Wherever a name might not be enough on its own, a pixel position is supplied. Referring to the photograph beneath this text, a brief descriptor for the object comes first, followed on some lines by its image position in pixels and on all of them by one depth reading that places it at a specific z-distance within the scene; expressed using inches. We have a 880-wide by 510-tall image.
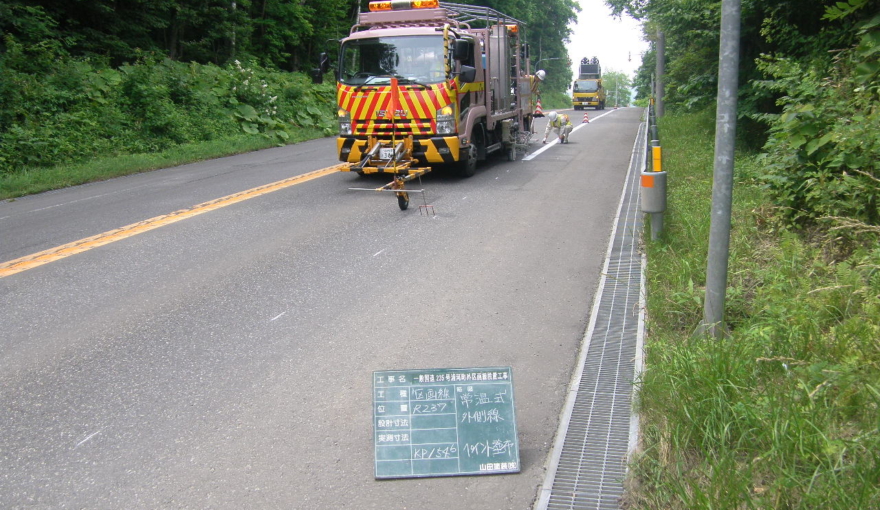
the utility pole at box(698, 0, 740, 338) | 185.6
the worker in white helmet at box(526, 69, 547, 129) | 774.5
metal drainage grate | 155.2
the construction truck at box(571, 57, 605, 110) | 2363.4
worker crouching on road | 855.7
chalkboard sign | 162.1
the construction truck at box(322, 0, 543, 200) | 519.8
